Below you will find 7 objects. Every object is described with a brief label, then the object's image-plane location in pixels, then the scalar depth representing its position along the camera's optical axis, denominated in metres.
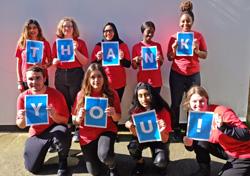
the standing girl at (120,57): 4.61
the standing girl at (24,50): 4.57
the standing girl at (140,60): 4.63
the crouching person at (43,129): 3.89
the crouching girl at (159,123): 3.81
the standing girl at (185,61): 4.59
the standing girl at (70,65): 4.64
